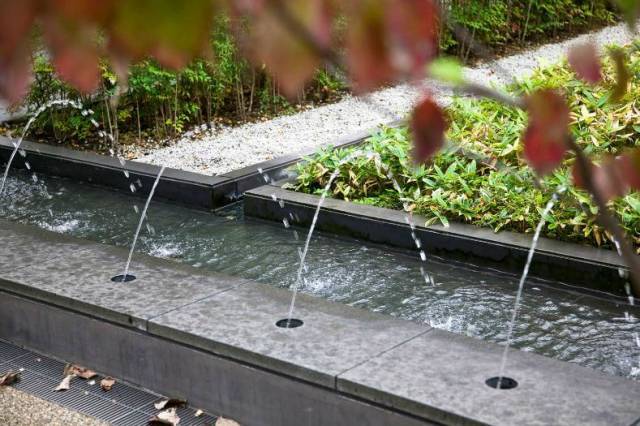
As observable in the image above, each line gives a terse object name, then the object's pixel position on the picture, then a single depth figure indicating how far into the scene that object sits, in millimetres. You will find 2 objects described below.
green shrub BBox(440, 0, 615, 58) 13930
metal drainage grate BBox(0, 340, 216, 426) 4379
